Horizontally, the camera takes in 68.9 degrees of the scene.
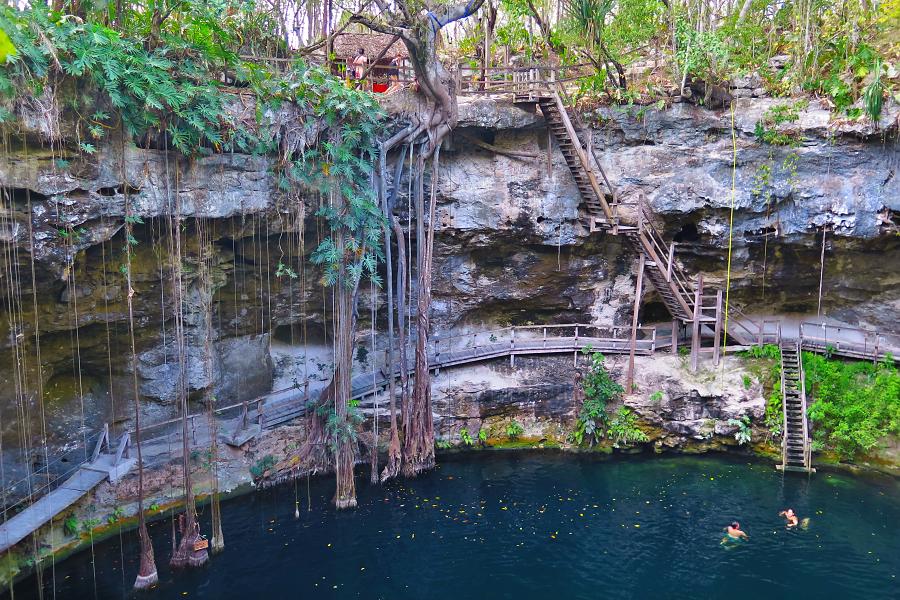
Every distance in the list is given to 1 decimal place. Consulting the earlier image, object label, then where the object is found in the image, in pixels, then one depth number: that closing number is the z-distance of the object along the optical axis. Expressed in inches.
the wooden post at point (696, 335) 660.1
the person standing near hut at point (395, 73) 628.3
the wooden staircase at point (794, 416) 598.2
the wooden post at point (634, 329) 660.7
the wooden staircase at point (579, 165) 634.2
